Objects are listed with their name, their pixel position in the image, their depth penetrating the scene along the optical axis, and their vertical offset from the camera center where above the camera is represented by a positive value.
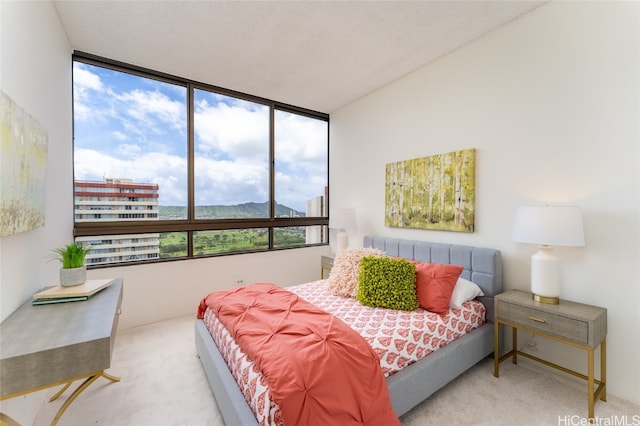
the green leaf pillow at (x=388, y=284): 2.21 -0.60
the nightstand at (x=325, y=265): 3.88 -0.76
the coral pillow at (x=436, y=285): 2.16 -0.60
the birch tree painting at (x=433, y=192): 2.68 +0.20
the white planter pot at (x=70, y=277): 1.81 -0.42
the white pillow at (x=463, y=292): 2.24 -0.68
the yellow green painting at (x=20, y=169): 1.30 +0.24
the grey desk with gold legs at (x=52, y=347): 1.05 -0.54
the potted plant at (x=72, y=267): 1.81 -0.36
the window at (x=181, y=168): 2.91 +0.56
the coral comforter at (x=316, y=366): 1.21 -0.75
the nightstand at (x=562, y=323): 1.72 -0.77
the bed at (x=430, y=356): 1.56 -0.98
